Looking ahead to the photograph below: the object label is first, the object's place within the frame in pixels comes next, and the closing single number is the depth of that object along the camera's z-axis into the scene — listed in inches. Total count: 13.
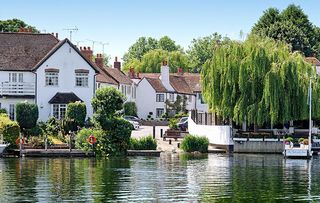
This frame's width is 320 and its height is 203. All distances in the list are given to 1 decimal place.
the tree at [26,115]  3100.4
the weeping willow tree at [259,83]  3063.5
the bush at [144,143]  2930.6
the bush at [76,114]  3127.5
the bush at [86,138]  2829.7
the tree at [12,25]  4898.1
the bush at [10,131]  2819.9
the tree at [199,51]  6855.3
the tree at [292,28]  5017.2
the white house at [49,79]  3408.0
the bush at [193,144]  3056.1
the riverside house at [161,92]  4835.1
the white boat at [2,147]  2757.4
